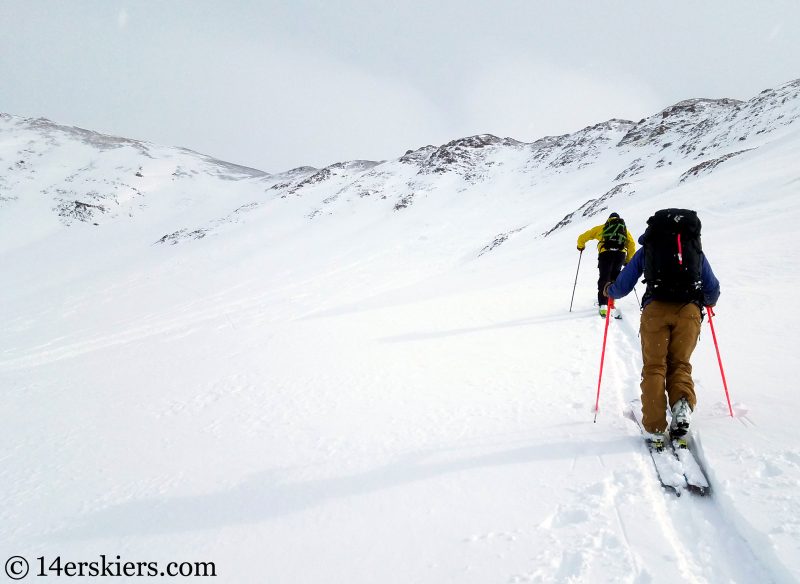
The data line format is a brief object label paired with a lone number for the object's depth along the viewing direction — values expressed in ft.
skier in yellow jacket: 26.22
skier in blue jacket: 11.14
